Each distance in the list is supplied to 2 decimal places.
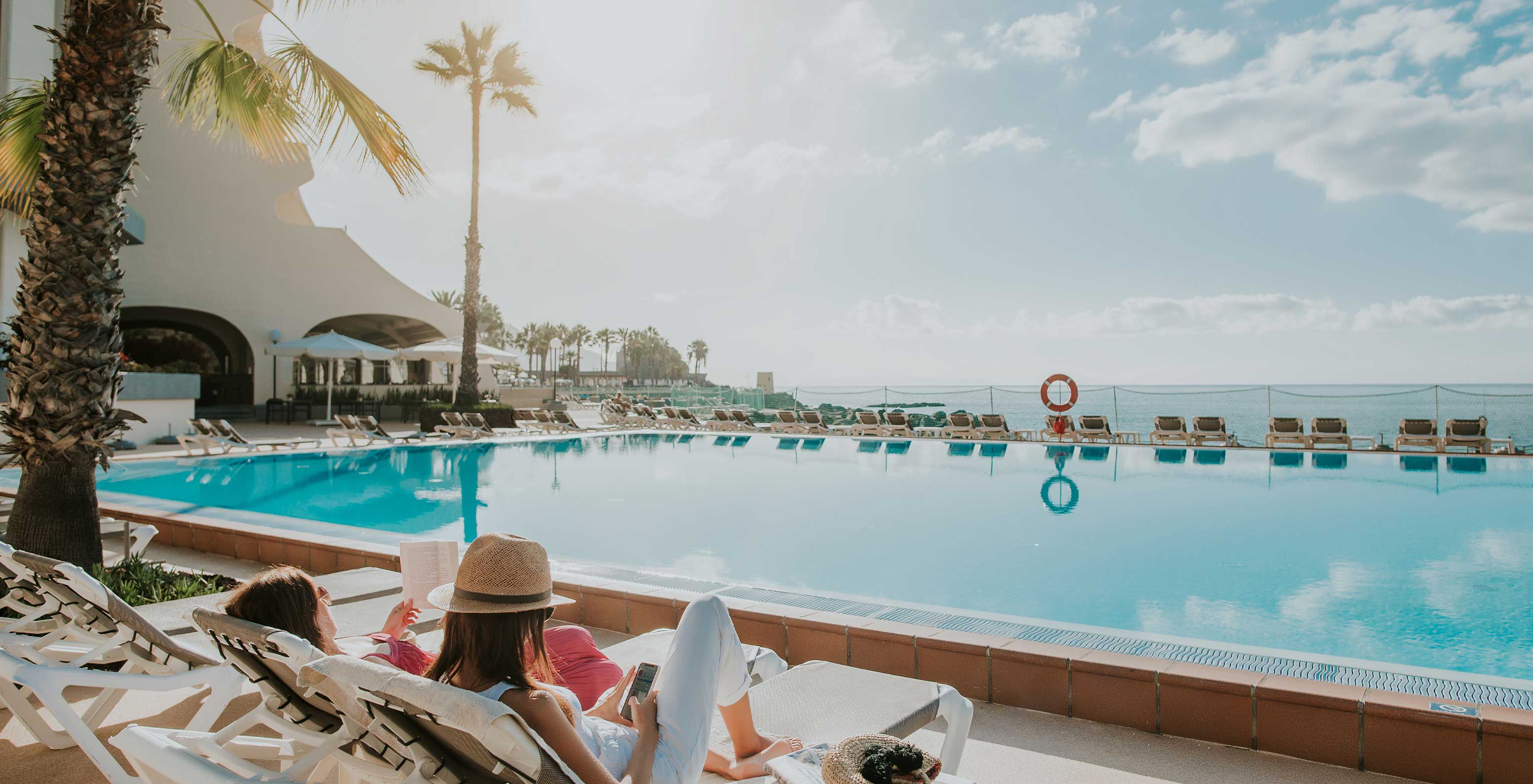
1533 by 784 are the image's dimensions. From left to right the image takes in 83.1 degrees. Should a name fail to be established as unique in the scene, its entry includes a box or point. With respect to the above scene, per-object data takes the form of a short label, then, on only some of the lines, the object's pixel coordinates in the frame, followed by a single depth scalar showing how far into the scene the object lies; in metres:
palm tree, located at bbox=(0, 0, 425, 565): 3.83
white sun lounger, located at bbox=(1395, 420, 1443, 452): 14.32
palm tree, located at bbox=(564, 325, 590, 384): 87.62
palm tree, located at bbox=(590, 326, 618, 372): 89.94
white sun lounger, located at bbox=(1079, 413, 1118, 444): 16.78
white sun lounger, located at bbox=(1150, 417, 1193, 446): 16.23
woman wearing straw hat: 1.60
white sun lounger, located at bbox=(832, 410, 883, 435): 18.95
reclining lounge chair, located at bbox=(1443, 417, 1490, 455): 13.80
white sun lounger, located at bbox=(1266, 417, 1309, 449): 15.32
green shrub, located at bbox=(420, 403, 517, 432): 18.44
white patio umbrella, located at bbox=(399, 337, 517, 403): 21.19
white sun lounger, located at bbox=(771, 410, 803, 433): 20.27
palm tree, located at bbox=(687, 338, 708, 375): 113.50
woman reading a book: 2.01
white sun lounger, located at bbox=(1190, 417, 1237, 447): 15.86
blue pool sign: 2.49
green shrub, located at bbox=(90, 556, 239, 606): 4.13
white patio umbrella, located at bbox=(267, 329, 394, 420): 19.44
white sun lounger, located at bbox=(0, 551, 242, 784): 2.11
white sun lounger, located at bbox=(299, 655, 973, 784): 1.34
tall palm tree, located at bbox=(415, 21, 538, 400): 19.67
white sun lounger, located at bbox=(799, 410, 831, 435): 20.04
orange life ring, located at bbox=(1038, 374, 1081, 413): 17.09
